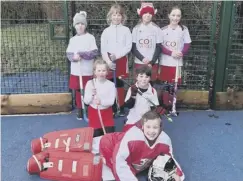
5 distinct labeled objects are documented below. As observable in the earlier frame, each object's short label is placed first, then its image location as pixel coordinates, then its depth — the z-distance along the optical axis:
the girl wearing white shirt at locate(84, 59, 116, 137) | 3.41
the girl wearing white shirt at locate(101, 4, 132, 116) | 3.74
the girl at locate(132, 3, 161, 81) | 3.80
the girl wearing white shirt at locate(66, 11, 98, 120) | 3.72
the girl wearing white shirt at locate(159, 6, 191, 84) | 3.86
